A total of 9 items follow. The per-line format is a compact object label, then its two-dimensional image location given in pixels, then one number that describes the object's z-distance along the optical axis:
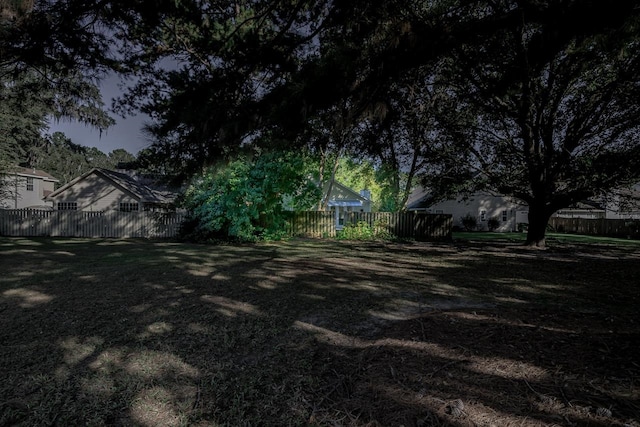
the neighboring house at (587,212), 31.03
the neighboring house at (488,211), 32.00
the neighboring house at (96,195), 23.59
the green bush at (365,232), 18.11
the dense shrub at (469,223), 31.56
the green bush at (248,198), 13.21
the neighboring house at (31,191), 30.30
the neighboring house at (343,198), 30.58
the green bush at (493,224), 31.58
